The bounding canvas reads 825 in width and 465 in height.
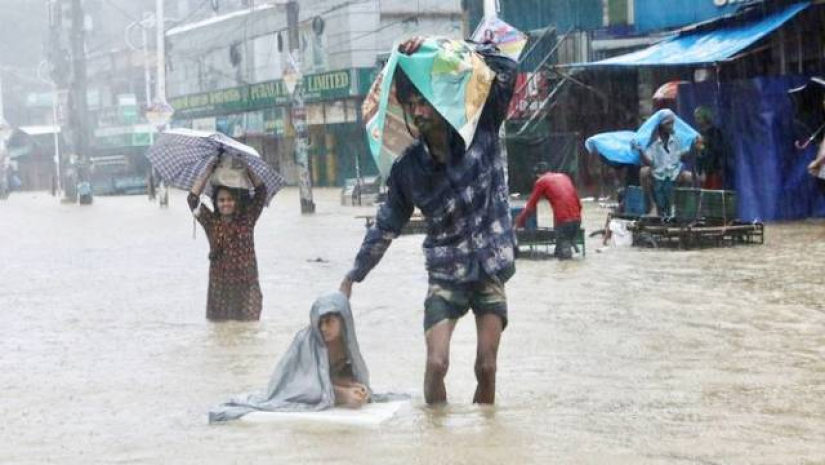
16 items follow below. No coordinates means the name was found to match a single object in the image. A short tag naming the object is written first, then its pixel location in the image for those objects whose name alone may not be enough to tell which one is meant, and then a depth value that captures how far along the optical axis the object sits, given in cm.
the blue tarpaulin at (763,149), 2125
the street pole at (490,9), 2306
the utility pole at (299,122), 3331
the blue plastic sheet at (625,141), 1961
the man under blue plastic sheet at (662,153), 1919
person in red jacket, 1733
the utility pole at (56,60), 6284
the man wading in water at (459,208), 702
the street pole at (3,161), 6469
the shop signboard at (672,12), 2580
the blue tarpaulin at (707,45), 2143
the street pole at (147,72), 6456
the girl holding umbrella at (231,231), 1190
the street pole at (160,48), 4666
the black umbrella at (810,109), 2067
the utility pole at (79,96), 5256
